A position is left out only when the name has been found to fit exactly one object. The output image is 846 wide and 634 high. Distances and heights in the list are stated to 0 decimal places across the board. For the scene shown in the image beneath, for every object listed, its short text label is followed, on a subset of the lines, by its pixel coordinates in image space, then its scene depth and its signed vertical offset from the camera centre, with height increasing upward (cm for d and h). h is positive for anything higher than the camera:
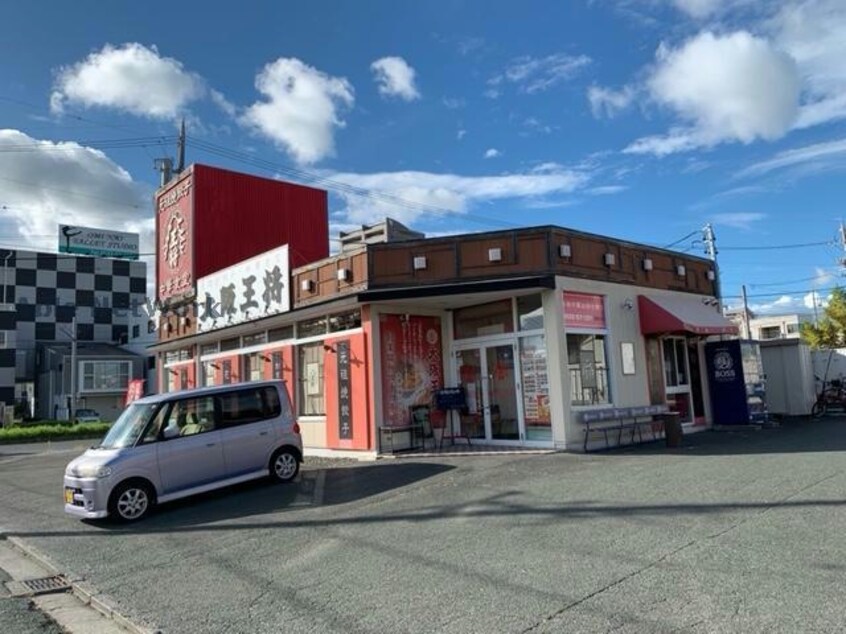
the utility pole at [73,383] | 3759 +200
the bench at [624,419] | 1294 -57
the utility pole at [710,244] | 3459 +722
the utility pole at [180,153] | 2760 +1061
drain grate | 633 -159
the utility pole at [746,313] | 4166 +465
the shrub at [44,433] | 2830 -53
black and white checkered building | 4851 +863
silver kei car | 916 -55
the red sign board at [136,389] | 2292 +91
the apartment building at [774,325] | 6775 +594
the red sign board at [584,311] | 1327 +163
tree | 3406 +268
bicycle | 1897 -57
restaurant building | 1314 +133
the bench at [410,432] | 1339 -62
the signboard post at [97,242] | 2916 +807
